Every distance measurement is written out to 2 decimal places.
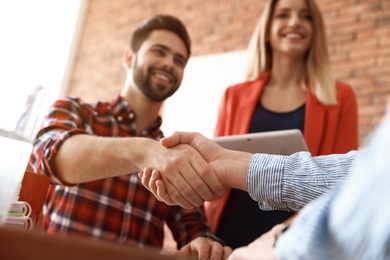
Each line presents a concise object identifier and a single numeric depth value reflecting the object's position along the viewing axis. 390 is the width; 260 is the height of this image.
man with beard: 1.05
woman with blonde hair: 1.44
